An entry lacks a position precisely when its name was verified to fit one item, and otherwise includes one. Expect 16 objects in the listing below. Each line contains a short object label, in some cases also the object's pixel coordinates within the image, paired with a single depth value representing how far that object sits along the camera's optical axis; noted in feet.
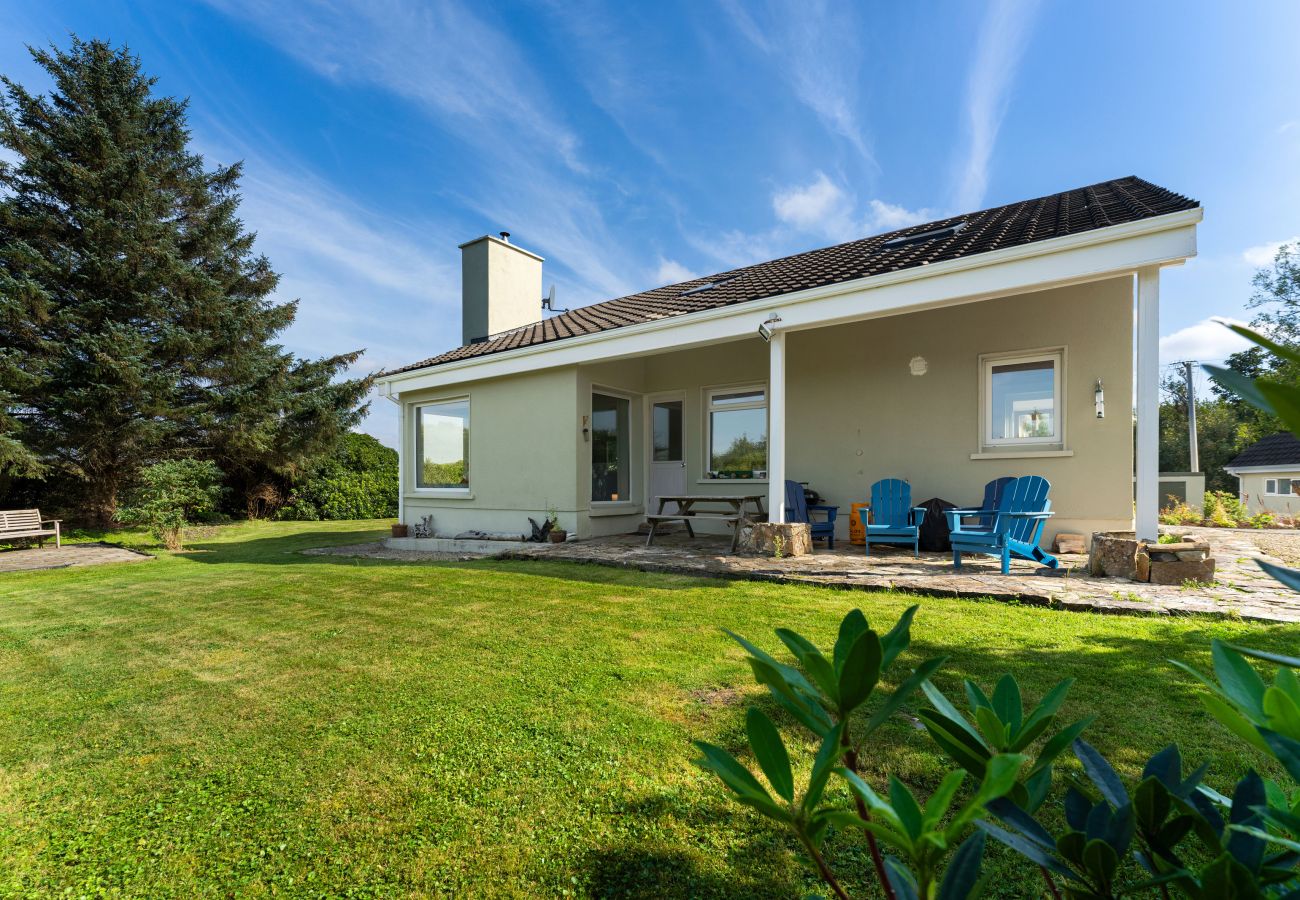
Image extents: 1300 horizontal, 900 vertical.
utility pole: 68.13
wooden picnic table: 23.87
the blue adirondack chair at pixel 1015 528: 18.56
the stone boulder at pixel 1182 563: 16.17
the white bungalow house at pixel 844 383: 18.97
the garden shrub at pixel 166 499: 33.78
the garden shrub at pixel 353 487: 52.54
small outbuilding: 70.13
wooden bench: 32.58
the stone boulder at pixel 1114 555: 17.06
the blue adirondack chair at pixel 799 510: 24.66
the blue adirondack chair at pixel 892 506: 22.52
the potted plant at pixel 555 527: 28.27
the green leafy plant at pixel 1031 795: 1.86
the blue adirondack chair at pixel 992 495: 21.55
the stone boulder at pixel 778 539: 21.75
